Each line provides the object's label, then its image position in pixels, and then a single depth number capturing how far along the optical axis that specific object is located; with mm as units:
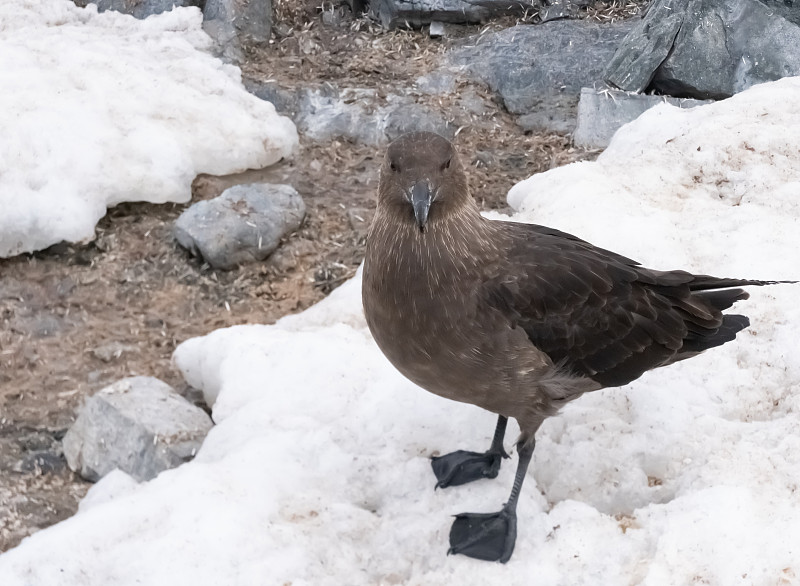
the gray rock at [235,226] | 5824
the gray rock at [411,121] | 7359
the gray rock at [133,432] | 3988
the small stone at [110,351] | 5129
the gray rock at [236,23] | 8164
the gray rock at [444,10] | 8453
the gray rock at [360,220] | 6289
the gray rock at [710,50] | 6688
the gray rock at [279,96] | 7594
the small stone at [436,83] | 7832
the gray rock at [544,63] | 7613
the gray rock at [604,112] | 6898
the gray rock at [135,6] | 8336
